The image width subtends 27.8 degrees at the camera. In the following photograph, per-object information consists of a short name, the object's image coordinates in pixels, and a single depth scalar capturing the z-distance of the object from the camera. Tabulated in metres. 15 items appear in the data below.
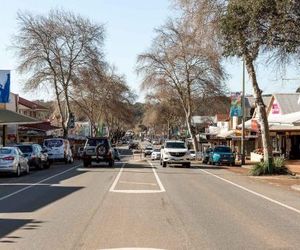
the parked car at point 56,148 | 48.12
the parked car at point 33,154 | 37.94
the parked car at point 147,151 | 85.69
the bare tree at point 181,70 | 68.25
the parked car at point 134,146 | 138.15
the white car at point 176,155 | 43.41
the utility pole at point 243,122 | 47.97
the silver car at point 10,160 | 30.66
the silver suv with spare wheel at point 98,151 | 41.06
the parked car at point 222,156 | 49.94
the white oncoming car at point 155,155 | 68.38
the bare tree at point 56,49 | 65.44
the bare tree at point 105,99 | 82.31
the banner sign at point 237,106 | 49.62
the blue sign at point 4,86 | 46.75
